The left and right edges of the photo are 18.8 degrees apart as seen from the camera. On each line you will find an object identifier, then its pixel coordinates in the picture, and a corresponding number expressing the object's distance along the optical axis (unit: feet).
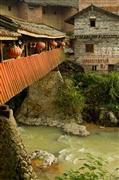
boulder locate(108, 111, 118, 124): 78.54
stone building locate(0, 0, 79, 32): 120.47
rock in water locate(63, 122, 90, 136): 72.13
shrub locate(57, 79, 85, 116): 76.43
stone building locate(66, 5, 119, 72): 99.96
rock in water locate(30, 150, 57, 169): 55.06
